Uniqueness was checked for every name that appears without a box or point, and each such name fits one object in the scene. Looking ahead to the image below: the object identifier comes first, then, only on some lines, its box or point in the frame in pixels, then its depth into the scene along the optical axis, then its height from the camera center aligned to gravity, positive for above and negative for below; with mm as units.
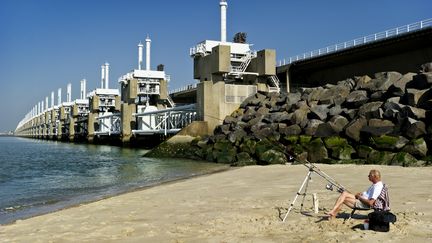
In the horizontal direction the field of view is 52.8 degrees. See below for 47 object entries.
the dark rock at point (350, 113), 26411 +1083
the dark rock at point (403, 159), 18984 -1291
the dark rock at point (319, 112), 28725 +1288
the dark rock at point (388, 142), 20734 -547
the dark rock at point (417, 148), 19609 -794
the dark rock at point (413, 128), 20609 +121
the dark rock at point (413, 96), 23438 +1897
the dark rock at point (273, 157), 25578 -1521
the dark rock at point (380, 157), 20242 -1256
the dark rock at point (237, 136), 32250 -320
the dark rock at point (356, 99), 28141 +2142
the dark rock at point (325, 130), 25547 +62
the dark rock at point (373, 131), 22172 -10
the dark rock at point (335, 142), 23875 -609
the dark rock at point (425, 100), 22391 +1584
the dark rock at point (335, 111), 28266 +1327
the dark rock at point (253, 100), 43206 +3202
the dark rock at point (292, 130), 28516 +89
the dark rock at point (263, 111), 37509 +1821
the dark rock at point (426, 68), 26453 +3846
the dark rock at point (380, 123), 22797 +416
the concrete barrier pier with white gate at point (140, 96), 69438 +5901
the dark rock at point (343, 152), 22828 -1116
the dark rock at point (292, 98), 36531 +2848
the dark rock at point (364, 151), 21719 -1015
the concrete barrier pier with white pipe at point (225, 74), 42941 +6430
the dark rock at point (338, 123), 25408 +478
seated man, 8000 -1272
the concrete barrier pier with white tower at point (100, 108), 91125 +5387
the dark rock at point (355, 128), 23533 +156
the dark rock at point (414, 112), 21672 +927
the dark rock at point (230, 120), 38541 +1063
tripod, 8710 -1111
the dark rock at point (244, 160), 26875 -1814
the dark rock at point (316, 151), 24033 -1099
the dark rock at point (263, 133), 30384 -101
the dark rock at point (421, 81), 24062 +2802
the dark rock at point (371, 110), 24192 +1186
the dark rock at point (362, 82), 31878 +3700
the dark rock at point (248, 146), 29125 -988
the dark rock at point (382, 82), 28578 +3327
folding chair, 7930 -1305
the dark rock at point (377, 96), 27375 +2220
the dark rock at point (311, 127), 27016 +269
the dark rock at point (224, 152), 29972 -1434
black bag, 7402 -1530
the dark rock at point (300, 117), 29453 +1013
